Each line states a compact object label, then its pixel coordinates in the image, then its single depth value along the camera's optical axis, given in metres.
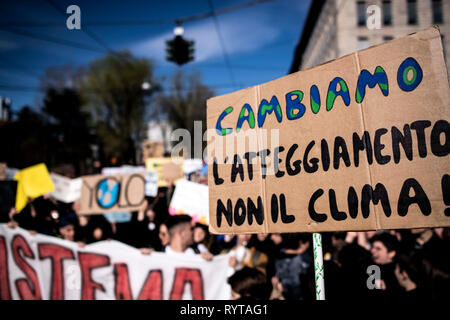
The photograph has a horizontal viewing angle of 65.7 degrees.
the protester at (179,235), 4.22
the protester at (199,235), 4.50
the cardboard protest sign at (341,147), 1.67
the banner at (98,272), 4.06
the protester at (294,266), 4.07
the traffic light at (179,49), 8.58
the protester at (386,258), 3.52
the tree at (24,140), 25.56
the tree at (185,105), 36.22
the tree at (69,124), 32.34
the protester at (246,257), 4.24
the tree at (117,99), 33.25
